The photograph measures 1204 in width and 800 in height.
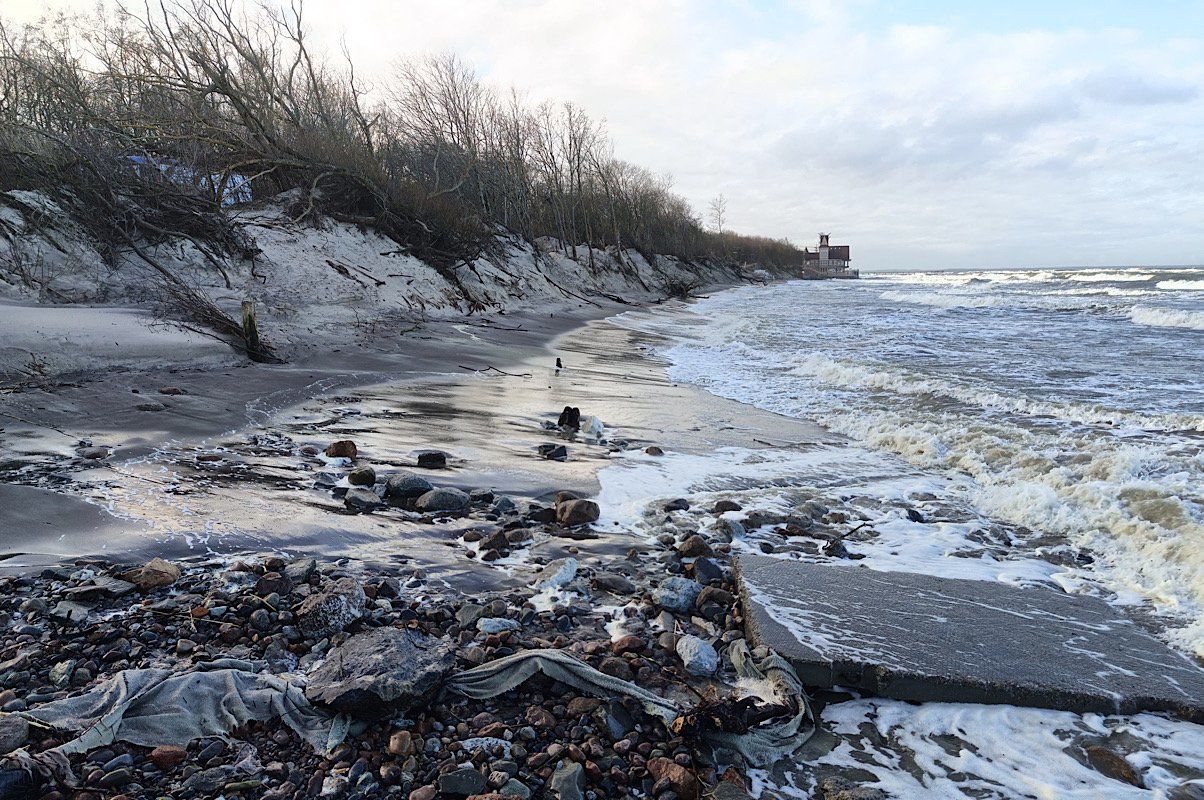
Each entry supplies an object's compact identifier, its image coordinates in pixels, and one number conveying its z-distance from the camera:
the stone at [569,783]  1.97
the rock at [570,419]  6.88
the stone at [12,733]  1.82
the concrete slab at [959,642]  2.60
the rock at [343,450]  5.12
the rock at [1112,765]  2.22
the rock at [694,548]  3.77
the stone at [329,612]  2.66
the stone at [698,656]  2.66
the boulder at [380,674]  2.17
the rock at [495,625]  2.81
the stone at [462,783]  1.94
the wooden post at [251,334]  8.67
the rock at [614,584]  3.35
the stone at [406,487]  4.38
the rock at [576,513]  4.25
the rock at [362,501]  4.16
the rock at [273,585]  2.90
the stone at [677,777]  2.03
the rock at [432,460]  5.11
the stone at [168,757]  1.90
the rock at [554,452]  5.78
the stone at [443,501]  4.26
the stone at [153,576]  2.81
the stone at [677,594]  3.15
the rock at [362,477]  4.56
